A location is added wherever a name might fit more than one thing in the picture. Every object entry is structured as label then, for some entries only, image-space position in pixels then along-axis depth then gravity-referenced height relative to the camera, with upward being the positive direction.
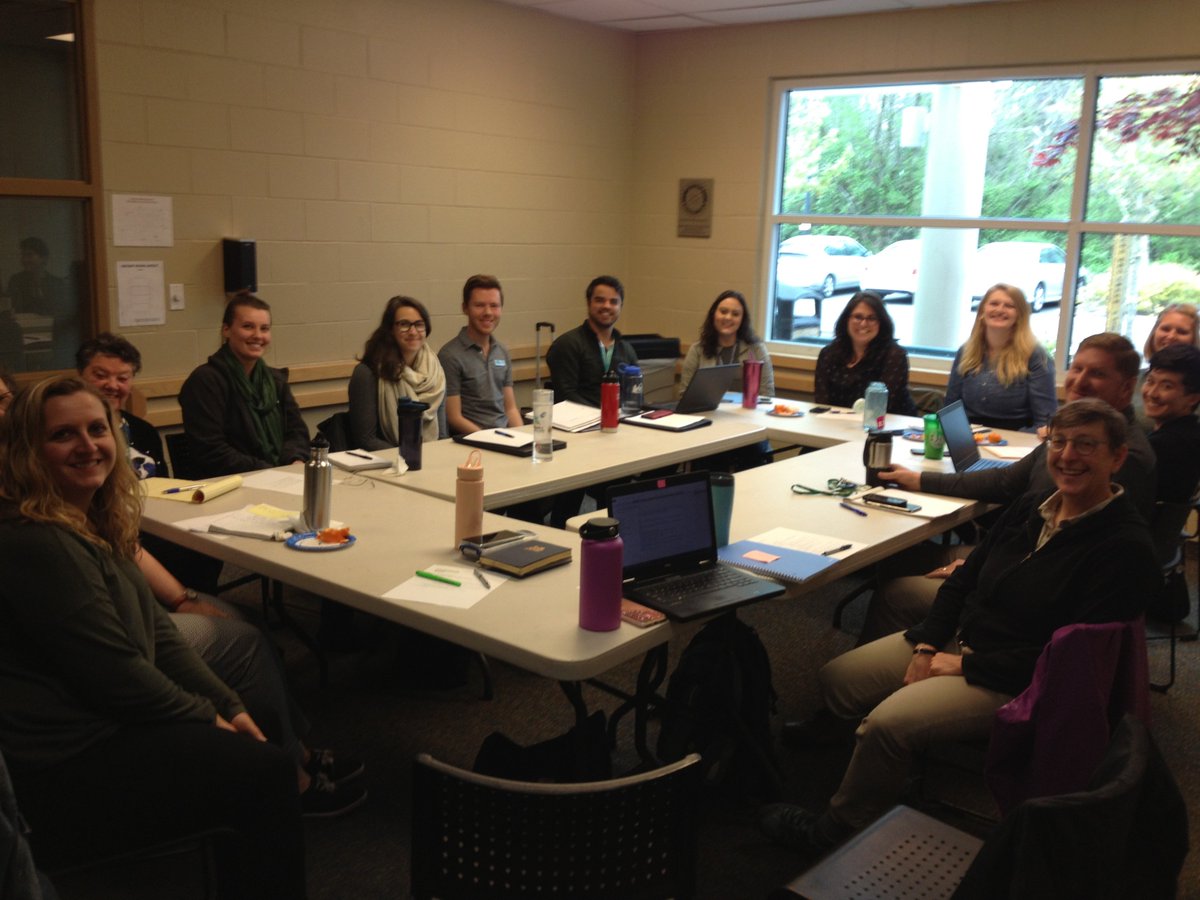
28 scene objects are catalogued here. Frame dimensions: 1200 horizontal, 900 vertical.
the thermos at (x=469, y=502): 2.65 -0.60
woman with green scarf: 3.64 -0.53
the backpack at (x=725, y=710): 2.66 -1.08
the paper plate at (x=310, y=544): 2.64 -0.71
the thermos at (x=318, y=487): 2.75 -0.59
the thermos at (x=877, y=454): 3.50 -0.58
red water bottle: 4.21 -0.55
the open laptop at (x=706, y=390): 4.68 -0.54
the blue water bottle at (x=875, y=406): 4.46 -0.55
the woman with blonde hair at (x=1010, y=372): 4.73 -0.41
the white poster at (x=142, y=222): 4.43 +0.07
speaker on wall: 4.76 -0.08
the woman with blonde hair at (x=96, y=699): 1.83 -0.78
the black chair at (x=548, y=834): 1.50 -0.79
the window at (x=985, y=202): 5.49 +0.38
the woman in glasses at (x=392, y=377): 4.14 -0.48
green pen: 2.43 -0.71
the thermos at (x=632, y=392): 4.55 -0.54
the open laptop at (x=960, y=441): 3.75 -0.58
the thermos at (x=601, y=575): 2.15 -0.61
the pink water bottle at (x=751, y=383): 4.93 -0.52
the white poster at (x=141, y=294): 4.48 -0.22
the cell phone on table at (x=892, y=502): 3.23 -0.68
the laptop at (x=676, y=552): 2.39 -0.66
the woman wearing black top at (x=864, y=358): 5.01 -0.40
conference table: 2.18 -0.71
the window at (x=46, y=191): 4.14 +0.17
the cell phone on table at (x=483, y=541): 2.61 -0.68
